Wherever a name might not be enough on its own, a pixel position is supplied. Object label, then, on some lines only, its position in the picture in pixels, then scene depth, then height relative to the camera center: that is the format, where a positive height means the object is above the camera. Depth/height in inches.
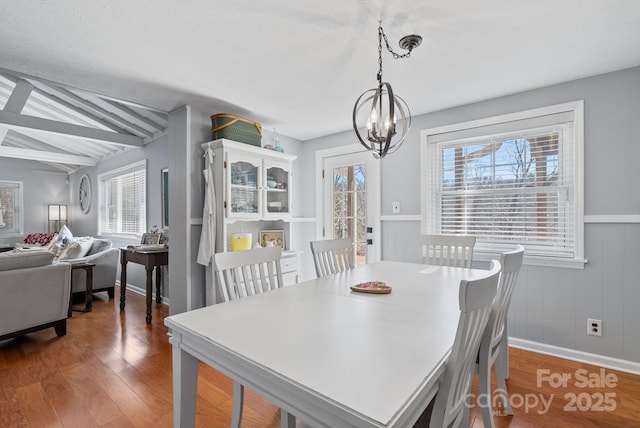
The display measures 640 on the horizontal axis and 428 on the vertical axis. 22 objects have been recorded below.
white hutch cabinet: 115.3 +8.2
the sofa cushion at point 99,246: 178.2 -19.4
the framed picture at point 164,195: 159.8 +9.6
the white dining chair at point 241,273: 62.4 -13.9
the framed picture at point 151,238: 154.6 -13.0
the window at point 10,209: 256.4 +4.0
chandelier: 65.4 +21.2
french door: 141.9 +6.6
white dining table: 29.7 -17.8
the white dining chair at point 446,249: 100.6 -13.0
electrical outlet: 92.8 -35.7
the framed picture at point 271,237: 140.0 -11.6
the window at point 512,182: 99.3 +10.8
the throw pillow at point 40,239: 231.8 -19.7
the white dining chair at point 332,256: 91.2 -13.8
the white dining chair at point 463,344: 34.0 -16.4
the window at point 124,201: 183.0 +8.4
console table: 132.0 -21.8
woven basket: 117.0 +33.4
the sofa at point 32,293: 101.6 -28.5
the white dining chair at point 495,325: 56.6 -22.4
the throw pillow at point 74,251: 168.1 -20.9
